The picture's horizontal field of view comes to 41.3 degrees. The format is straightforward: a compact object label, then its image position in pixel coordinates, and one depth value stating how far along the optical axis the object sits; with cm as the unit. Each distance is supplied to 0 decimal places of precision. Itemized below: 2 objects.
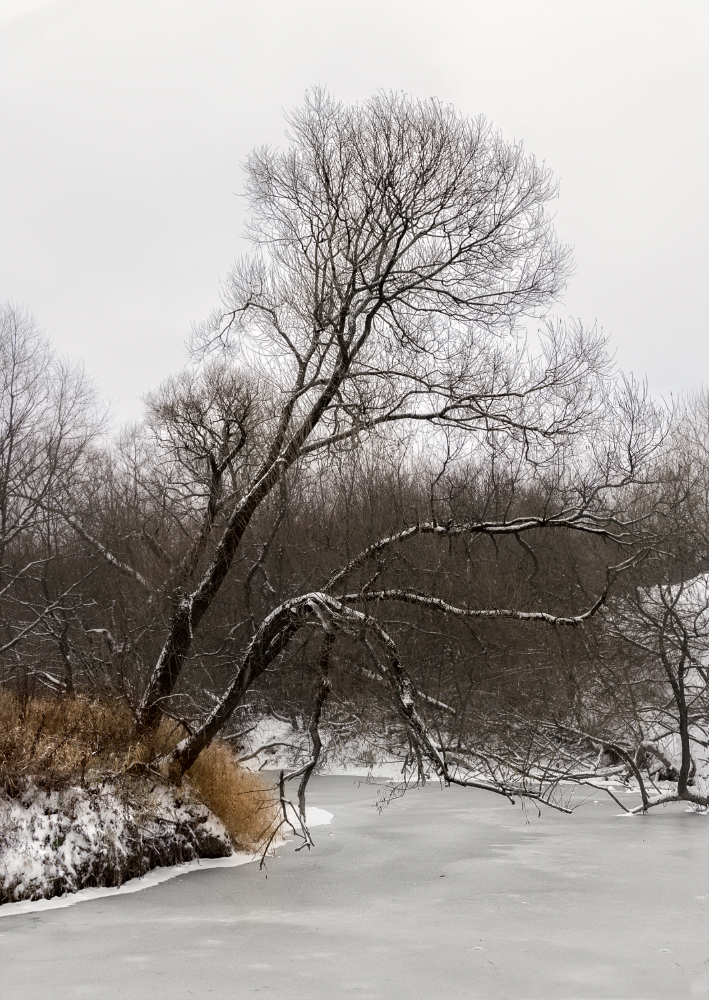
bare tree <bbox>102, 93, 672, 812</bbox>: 1323
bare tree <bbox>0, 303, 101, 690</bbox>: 2128
